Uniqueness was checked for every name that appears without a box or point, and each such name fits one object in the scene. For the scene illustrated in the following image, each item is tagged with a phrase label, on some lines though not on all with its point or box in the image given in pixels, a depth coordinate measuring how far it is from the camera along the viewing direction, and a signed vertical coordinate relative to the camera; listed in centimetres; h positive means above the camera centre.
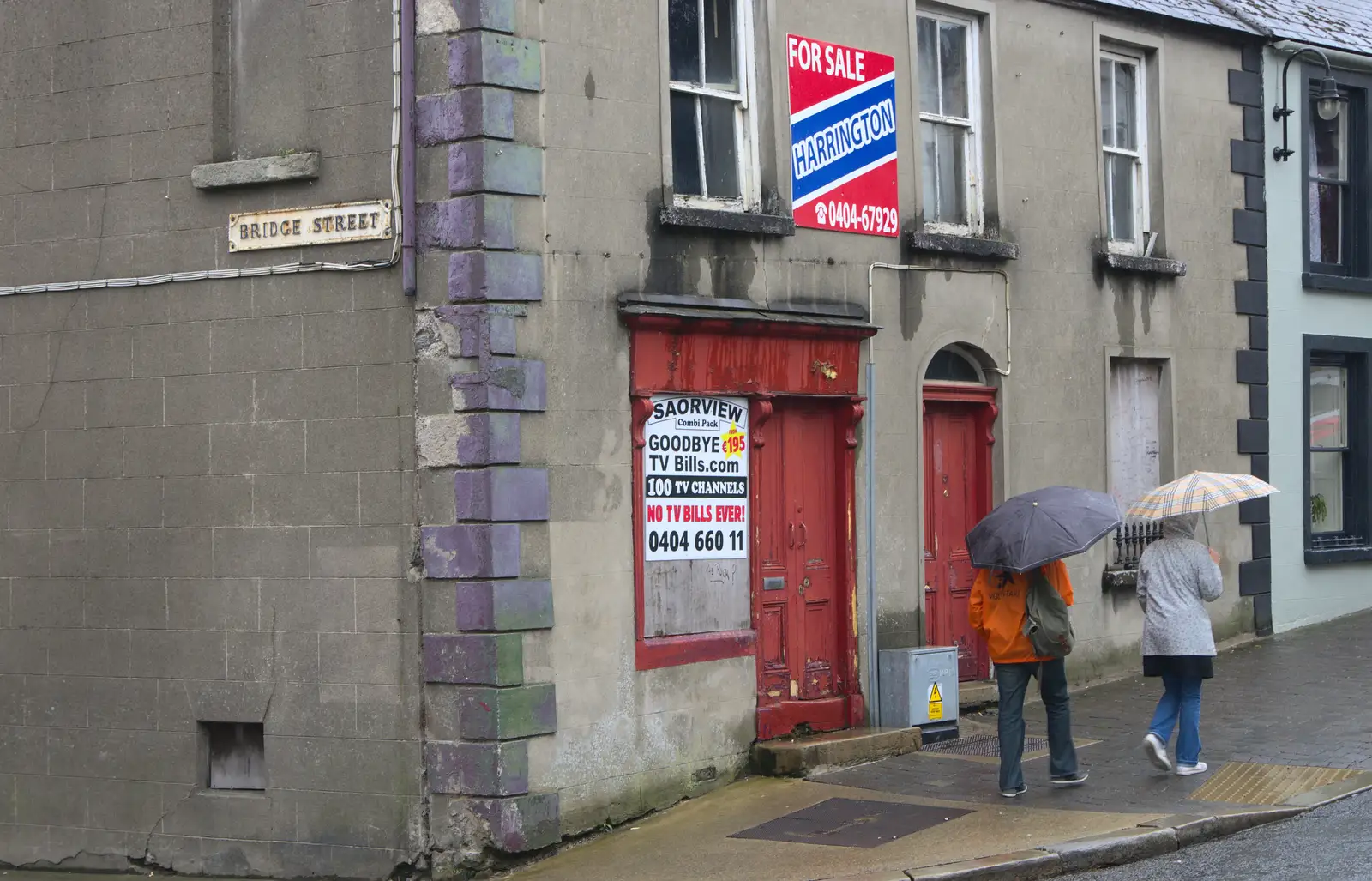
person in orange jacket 1088 -107
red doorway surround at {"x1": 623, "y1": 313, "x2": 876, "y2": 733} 1141 +83
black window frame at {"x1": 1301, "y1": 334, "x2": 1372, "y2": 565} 1739 +46
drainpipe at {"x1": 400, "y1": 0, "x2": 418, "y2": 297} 1069 +220
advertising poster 1158 +16
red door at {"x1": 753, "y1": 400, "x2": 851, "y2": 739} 1233 -54
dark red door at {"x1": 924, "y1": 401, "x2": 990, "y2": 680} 1389 -13
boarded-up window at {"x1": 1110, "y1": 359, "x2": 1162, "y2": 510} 1550 +59
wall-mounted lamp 1689 +372
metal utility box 1275 -140
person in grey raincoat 1091 -84
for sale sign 1266 +269
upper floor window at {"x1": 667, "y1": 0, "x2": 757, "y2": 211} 1196 +277
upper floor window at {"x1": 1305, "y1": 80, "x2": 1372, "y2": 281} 1770 +304
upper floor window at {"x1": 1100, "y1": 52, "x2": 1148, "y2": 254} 1552 +310
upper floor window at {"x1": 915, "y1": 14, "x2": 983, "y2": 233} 1396 +301
